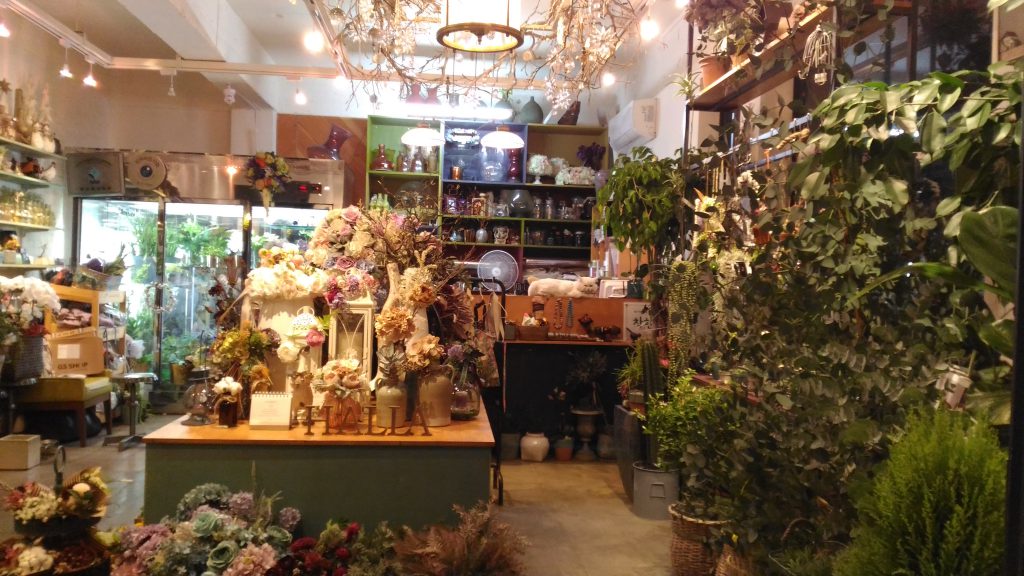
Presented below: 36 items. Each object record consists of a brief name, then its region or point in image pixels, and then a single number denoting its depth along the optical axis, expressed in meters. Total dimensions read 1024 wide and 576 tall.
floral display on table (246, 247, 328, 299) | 2.88
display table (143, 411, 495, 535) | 2.60
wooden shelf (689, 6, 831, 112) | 2.84
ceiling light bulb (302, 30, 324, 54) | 5.28
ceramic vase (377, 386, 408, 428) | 2.73
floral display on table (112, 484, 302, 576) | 2.36
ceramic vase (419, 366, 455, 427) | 2.82
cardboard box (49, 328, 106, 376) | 5.97
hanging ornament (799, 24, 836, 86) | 2.49
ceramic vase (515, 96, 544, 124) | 8.62
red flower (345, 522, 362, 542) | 2.51
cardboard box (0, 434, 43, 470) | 5.14
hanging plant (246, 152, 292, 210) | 7.60
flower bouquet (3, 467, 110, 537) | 2.53
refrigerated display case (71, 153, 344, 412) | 7.80
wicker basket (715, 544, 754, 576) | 2.76
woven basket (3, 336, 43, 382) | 5.40
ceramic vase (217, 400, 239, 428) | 2.71
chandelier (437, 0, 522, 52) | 2.42
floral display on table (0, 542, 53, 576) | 2.47
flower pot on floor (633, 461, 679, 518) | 4.52
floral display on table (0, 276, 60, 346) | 5.15
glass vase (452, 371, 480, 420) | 3.08
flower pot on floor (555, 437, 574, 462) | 5.97
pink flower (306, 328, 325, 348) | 2.84
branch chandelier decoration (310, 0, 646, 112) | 2.89
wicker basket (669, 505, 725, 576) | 3.54
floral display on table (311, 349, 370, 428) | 2.70
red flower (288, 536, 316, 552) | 2.47
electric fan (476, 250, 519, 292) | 7.52
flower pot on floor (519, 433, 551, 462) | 5.90
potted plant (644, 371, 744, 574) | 2.81
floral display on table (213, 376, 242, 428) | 2.71
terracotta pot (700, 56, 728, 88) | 3.99
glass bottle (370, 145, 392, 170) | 8.24
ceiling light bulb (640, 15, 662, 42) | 3.77
